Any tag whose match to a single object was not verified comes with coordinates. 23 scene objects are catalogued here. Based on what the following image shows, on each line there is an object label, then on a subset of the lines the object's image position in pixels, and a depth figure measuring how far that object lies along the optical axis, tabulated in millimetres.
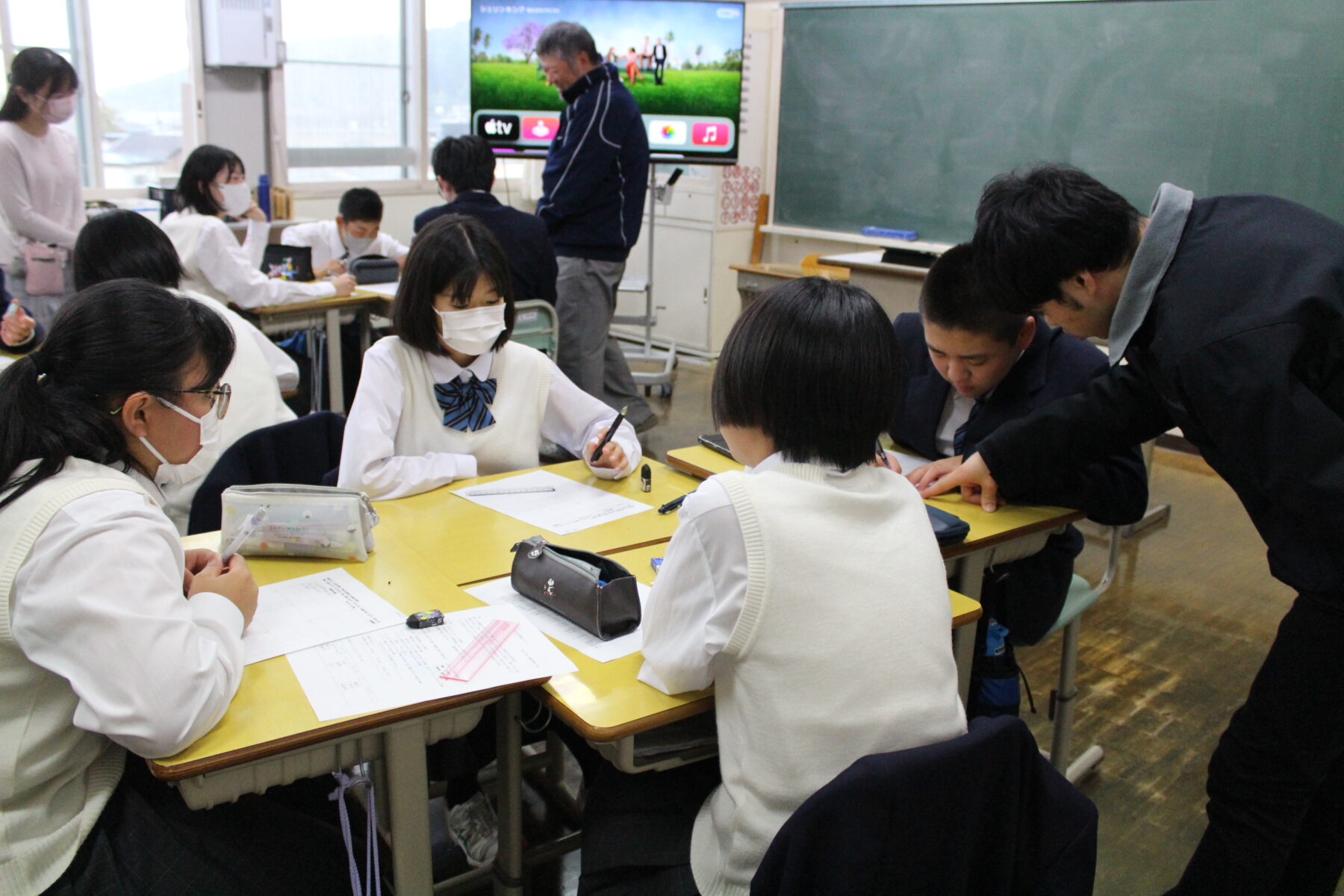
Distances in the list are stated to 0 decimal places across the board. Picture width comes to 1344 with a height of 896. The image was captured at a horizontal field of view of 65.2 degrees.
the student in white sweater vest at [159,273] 2545
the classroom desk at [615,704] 1302
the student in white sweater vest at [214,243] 3938
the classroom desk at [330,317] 4117
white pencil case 1685
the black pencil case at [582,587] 1495
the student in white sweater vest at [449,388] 2143
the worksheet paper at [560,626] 1478
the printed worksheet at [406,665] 1312
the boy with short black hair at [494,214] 3969
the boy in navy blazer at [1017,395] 2098
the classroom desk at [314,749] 1219
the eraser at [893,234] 5512
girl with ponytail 1163
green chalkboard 4250
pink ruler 1374
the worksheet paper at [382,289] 4412
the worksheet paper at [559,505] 1975
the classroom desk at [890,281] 4234
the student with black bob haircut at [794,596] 1207
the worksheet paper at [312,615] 1444
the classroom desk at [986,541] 1944
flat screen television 5406
